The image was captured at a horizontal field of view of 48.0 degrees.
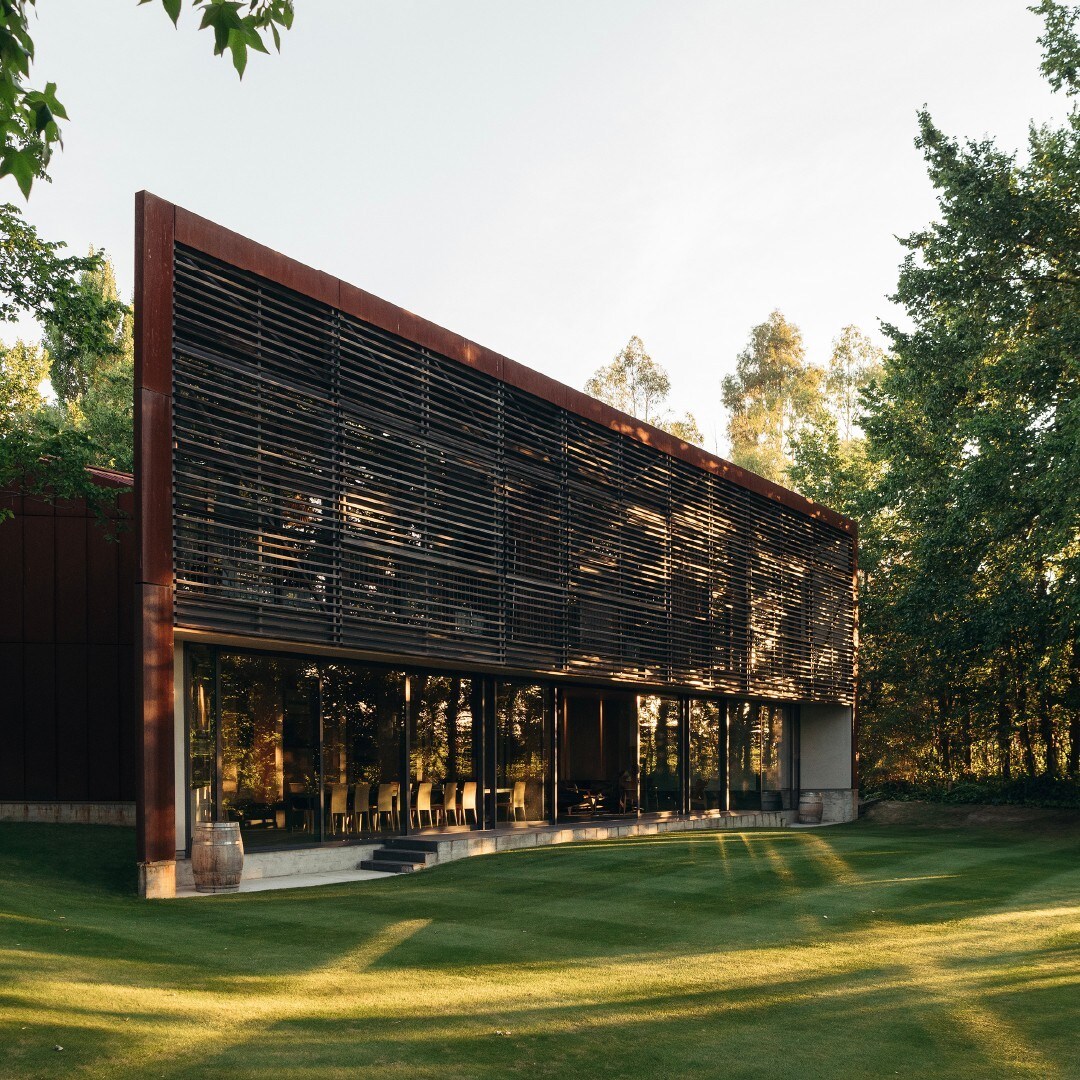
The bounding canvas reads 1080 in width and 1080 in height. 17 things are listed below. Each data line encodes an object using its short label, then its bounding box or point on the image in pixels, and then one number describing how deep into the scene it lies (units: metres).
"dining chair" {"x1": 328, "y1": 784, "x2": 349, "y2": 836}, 17.33
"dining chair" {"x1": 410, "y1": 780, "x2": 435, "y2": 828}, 19.06
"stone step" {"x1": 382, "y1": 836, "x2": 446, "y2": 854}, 17.58
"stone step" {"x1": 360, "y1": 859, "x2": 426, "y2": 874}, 16.91
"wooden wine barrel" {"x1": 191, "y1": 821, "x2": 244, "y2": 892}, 14.20
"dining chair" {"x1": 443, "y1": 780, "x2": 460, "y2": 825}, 19.72
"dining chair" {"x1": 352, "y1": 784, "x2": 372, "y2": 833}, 17.78
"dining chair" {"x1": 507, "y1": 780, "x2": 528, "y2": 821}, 21.26
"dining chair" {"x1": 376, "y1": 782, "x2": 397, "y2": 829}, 18.27
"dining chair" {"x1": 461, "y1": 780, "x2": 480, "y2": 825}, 20.21
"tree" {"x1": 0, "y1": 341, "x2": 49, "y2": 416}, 33.38
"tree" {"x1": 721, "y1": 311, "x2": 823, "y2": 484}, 55.31
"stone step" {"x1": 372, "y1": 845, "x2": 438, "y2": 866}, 17.25
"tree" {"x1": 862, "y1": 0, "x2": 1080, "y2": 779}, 22.91
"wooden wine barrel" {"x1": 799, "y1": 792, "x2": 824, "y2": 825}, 30.14
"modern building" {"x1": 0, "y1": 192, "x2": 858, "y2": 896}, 13.91
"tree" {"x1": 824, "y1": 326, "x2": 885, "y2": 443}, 55.47
